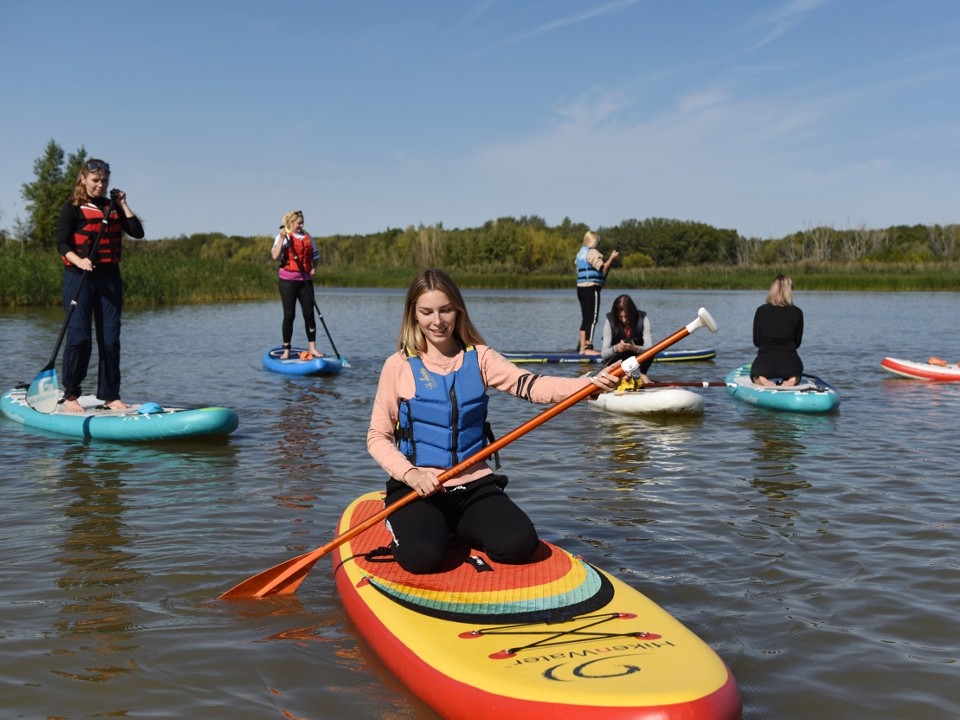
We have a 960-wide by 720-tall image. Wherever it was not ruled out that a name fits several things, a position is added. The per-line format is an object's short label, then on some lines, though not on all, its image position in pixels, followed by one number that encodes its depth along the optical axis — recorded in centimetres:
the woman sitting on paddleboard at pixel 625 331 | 935
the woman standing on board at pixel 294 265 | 1175
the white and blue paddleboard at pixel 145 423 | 721
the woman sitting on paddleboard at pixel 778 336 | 901
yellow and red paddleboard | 262
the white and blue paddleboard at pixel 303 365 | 1195
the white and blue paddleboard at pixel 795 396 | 878
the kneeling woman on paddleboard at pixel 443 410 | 394
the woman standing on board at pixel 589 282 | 1373
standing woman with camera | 729
